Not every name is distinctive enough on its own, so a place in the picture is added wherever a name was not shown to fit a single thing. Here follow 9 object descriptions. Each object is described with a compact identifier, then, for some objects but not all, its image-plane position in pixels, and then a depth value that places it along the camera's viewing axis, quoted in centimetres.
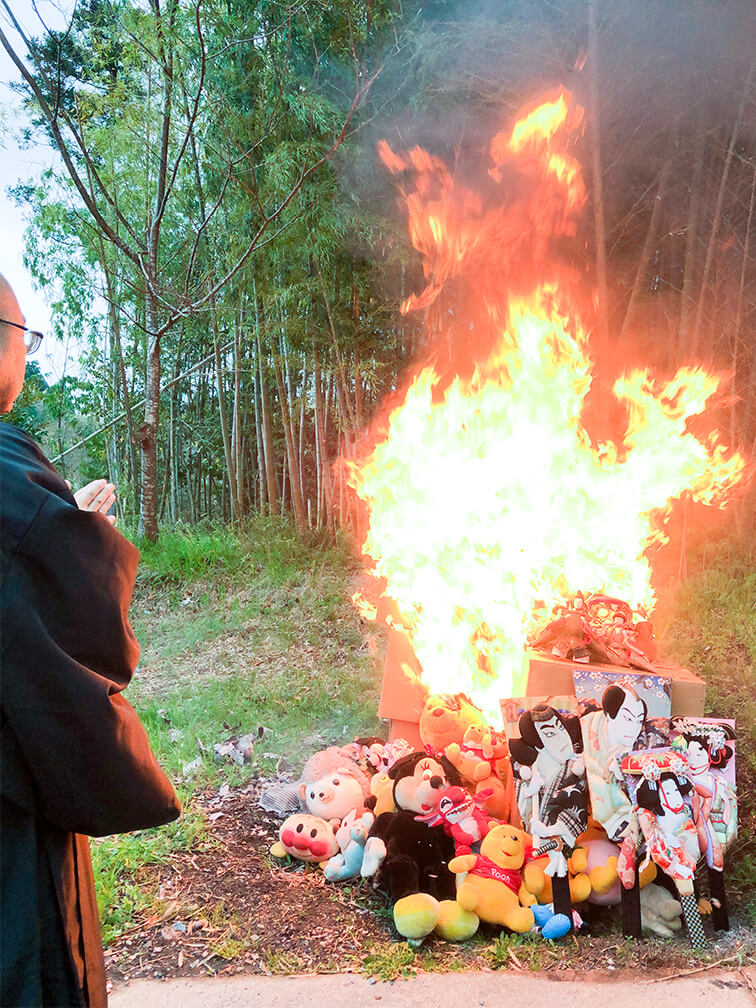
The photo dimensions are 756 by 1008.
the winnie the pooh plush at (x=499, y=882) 226
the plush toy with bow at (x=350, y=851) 254
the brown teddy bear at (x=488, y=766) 273
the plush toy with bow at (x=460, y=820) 249
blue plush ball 222
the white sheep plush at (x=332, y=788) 277
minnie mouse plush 221
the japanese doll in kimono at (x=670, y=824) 231
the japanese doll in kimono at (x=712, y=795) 238
